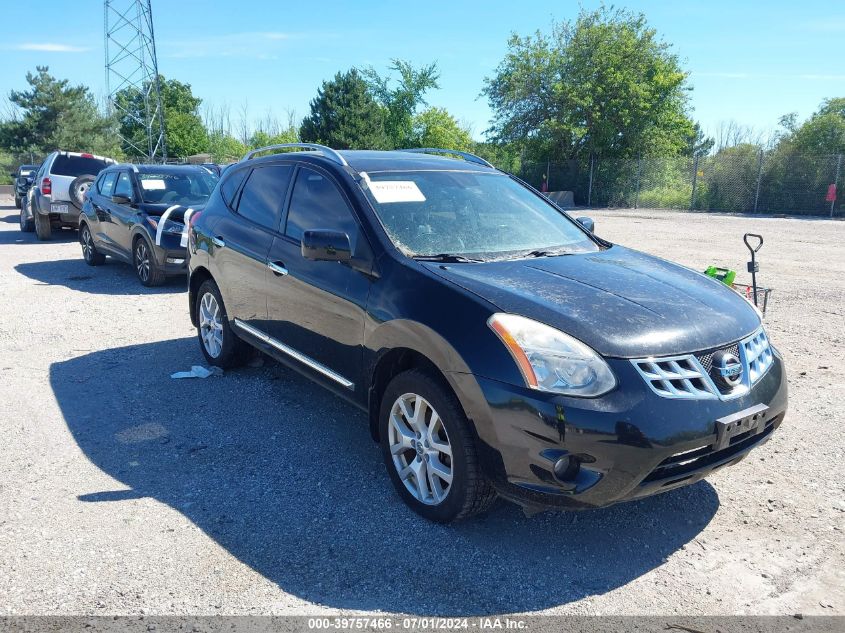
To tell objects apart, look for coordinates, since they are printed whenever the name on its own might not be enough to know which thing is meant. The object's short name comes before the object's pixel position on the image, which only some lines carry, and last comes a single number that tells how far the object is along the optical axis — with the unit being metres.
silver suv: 14.67
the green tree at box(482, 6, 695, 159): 35.84
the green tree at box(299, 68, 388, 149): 50.06
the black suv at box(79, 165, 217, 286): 9.37
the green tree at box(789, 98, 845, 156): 28.81
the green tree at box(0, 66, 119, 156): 46.28
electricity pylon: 34.97
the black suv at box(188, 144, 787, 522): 2.80
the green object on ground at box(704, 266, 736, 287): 5.95
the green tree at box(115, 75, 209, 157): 59.38
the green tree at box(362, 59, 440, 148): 58.25
